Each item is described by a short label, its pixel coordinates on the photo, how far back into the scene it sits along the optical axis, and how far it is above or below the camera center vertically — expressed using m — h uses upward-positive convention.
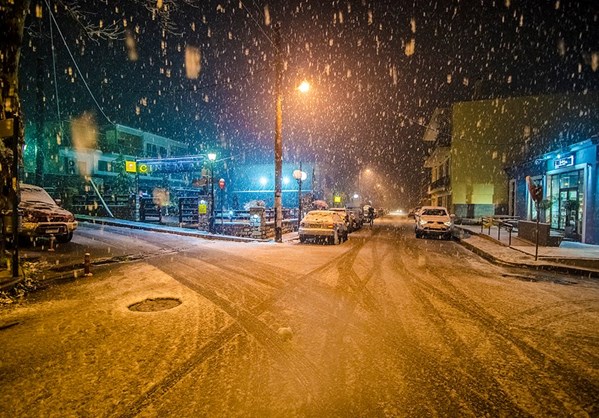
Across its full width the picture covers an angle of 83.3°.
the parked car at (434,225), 19.16 -1.12
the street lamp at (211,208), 19.13 -0.34
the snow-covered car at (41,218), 11.52 -0.65
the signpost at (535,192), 11.33 +0.50
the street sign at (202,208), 19.28 -0.34
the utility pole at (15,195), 6.98 +0.10
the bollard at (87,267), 8.20 -1.64
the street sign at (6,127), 6.96 +1.50
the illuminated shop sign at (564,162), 16.91 +2.39
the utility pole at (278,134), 16.06 +3.40
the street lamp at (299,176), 20.02 +1.69
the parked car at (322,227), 15.90 -1.13
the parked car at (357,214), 27.01 -0.86
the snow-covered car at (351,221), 23.49 -1.26
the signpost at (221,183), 22.42 +1.27
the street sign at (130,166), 24.25 +2.52
